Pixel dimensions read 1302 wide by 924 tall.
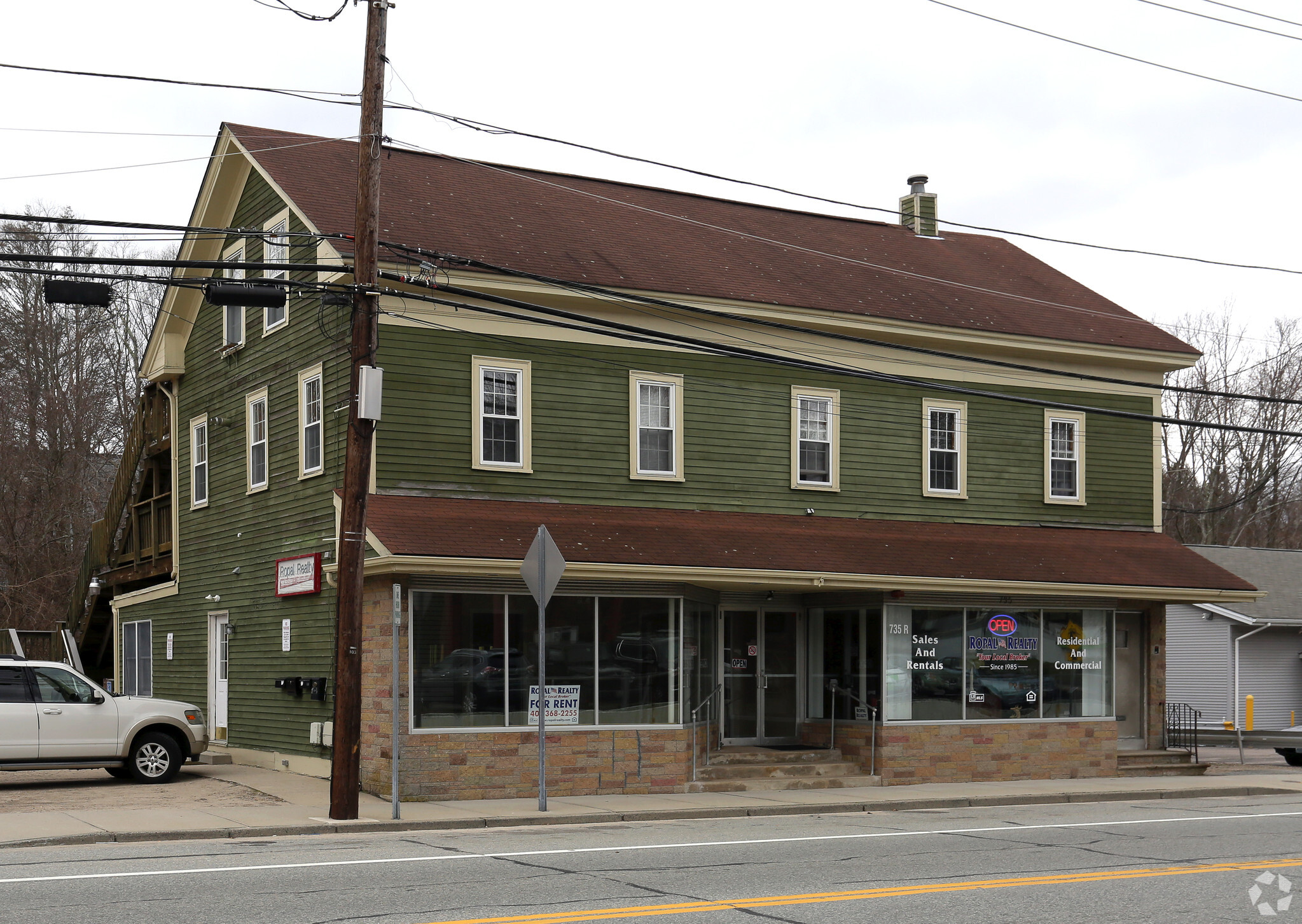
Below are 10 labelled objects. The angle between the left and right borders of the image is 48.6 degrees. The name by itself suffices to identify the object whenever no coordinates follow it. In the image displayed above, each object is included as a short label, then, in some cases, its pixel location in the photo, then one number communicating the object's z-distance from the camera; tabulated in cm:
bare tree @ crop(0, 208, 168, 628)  3816
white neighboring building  3403
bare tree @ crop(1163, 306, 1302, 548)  5222
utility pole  1549
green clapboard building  1892
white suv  1791
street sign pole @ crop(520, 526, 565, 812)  1597
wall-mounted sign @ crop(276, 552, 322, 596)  2056
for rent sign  1884
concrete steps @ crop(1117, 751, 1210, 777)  2295
